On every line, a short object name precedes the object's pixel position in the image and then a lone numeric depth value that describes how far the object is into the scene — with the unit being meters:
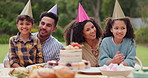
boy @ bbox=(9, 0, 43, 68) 3.78
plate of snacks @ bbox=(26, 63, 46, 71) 3.19
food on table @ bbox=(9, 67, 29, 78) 2.74
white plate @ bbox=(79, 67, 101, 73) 3.01
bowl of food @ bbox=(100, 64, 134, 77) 2.74
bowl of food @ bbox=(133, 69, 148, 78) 2.42
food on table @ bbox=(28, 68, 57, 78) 2.44
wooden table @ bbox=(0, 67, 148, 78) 2.89
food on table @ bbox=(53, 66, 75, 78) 2.42
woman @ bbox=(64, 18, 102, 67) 4.07
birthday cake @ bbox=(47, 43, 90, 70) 3.02
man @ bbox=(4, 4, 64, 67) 4.07
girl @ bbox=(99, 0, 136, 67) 3.54
